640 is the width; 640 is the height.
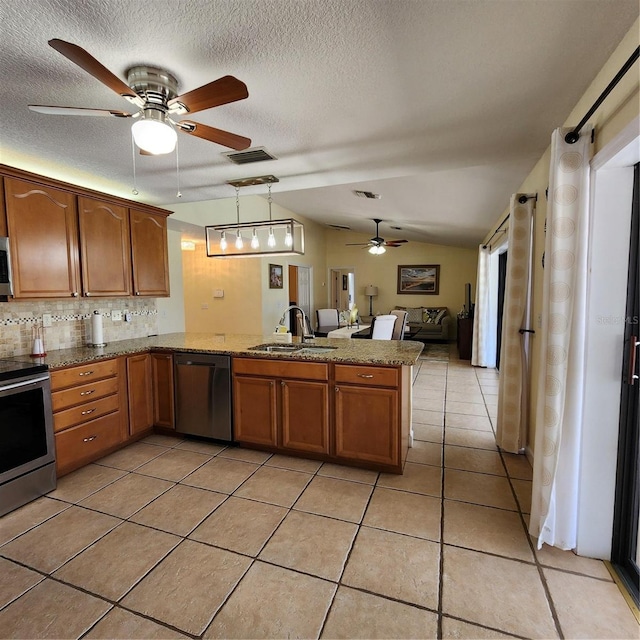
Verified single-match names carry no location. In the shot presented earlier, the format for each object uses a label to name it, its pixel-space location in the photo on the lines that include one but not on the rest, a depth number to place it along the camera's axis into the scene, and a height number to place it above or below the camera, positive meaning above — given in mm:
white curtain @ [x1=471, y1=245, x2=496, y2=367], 5879 -379
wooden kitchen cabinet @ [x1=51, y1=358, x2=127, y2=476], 2492 -863
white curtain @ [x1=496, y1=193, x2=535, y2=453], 2709 -321
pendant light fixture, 3336 +555
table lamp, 9438 +91
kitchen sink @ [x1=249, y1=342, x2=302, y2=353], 3057 -460
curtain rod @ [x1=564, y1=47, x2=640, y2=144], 1229 +768
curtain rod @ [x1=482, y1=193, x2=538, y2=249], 2673 +788
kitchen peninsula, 2516 -779
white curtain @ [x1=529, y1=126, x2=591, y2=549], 1632 -241
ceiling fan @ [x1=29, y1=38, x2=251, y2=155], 1450 +836
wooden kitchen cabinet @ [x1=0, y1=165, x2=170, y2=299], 2469 +449
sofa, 8633 -710
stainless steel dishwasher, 2980 -846
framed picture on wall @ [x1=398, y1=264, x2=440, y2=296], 9156 +399
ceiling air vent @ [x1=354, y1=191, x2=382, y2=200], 4844 +1371
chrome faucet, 3404 -350
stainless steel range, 2123 -862
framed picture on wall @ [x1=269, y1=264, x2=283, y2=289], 7121 +374
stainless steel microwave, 2361 +188
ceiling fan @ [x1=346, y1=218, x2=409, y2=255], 7121 +1018
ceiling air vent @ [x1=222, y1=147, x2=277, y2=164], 2570 +1027
